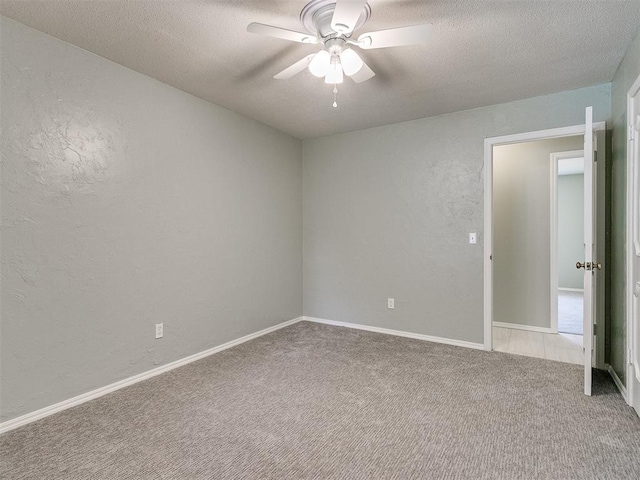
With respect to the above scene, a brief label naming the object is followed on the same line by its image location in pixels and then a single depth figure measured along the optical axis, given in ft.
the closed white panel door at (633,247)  6.85
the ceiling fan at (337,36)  5.41
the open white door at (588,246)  7.55
